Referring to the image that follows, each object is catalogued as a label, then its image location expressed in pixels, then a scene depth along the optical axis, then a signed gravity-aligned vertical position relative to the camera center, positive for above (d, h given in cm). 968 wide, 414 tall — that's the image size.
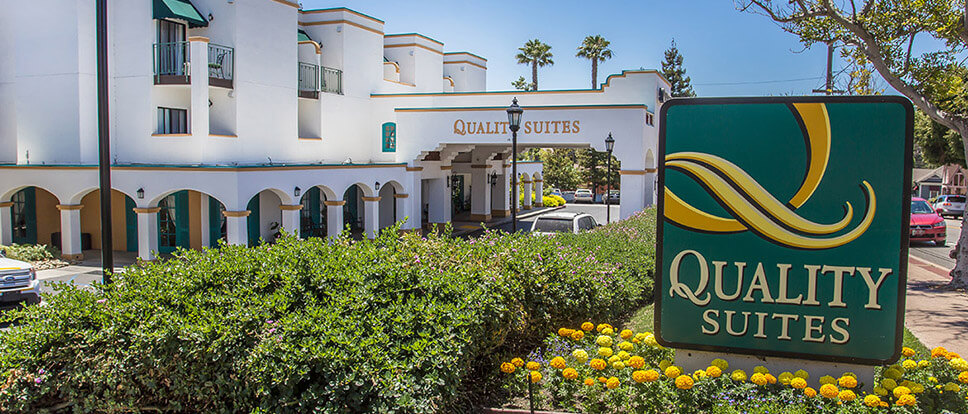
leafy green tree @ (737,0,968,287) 1484 +302
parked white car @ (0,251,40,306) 1216 -199
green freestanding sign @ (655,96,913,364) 543 -40
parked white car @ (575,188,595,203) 5553 -169
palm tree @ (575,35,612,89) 6044 +1124
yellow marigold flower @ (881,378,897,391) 551 -167
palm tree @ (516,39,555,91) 6234 +1097
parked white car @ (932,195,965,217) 4219 -177
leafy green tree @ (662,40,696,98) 7281 +1105
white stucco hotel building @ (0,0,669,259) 2205 +194
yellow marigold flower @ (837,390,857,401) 511 -163
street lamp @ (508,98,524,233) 1658 +143
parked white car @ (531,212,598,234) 1920 -135
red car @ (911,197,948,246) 2578 -191
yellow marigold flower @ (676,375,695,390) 533 -161
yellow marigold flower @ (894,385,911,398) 523 -163
